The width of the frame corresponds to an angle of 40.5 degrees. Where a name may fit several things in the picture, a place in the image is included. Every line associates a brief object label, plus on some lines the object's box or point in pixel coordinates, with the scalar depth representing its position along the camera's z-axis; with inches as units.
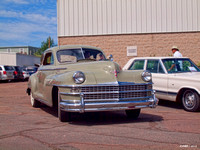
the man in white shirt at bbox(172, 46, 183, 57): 394.3
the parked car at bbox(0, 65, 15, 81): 953.5
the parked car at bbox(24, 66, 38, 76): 1128.7
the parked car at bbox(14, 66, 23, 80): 1012.5
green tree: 3924.7
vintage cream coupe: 209.8
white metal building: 748.6
